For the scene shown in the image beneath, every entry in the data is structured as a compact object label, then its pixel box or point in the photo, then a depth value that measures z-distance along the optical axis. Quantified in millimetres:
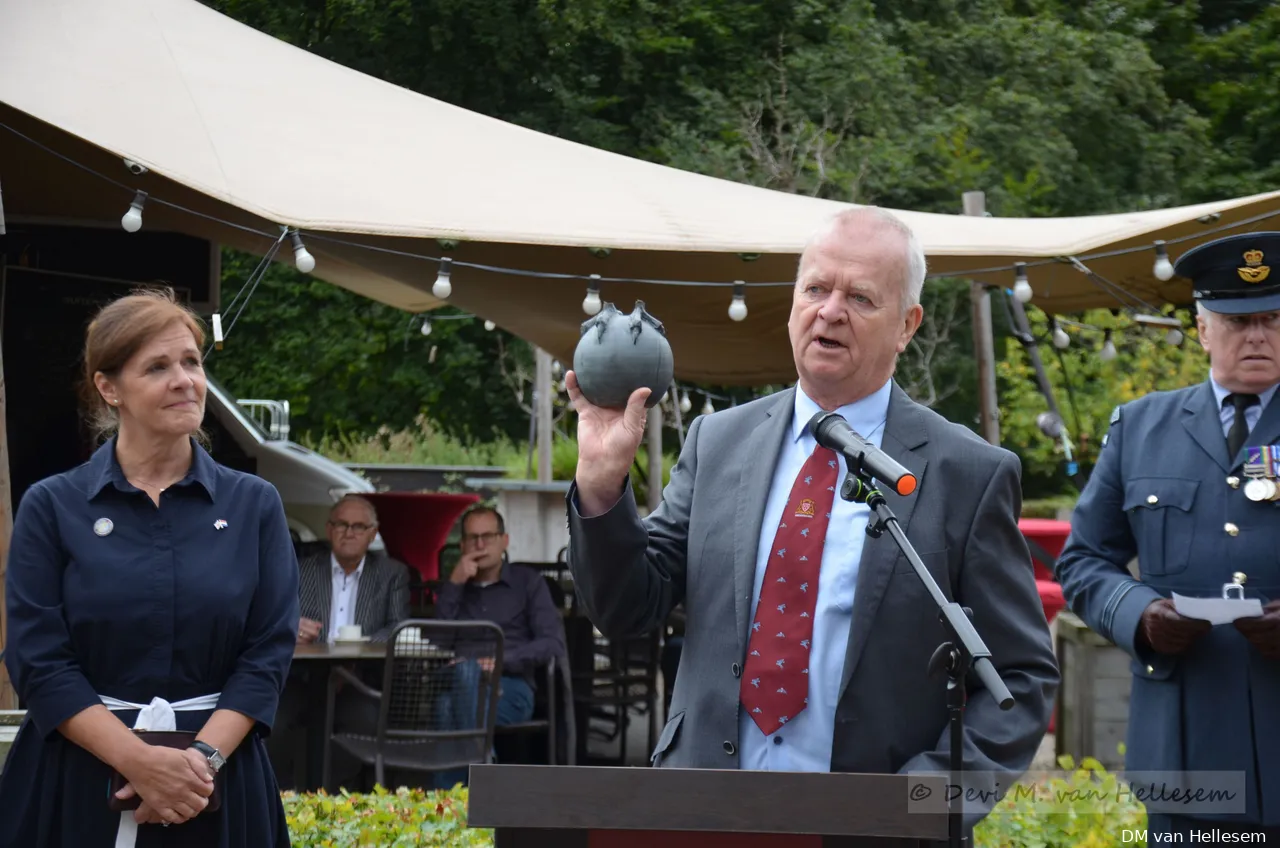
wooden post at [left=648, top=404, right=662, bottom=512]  11695
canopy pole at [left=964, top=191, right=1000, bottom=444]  9734
